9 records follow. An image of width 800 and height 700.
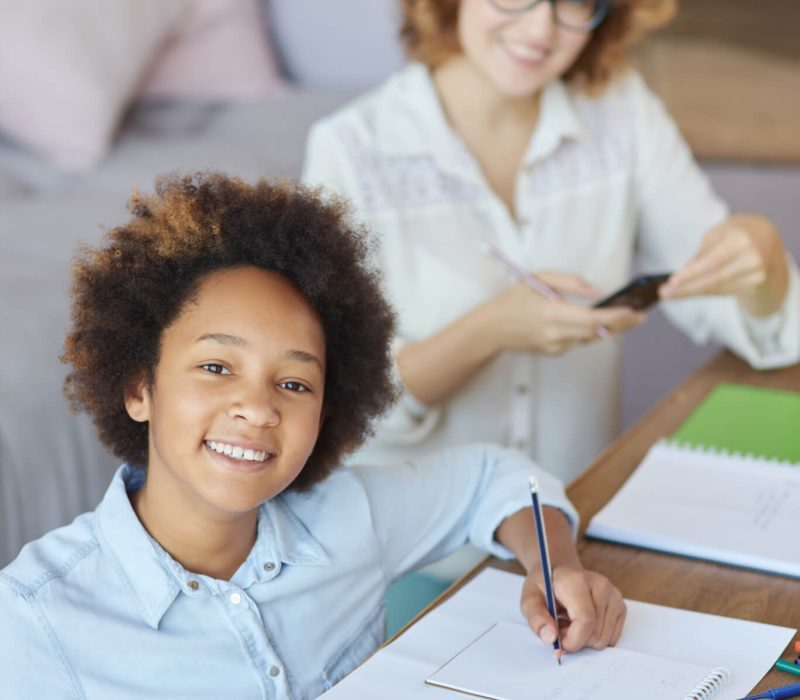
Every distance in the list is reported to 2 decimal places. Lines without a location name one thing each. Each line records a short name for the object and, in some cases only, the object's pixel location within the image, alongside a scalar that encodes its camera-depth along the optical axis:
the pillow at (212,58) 3.14
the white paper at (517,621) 1.51
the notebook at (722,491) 1.72
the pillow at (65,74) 2.76
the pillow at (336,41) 3.18
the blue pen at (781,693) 1.48
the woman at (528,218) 2.11
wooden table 1.64
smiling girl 1.54
